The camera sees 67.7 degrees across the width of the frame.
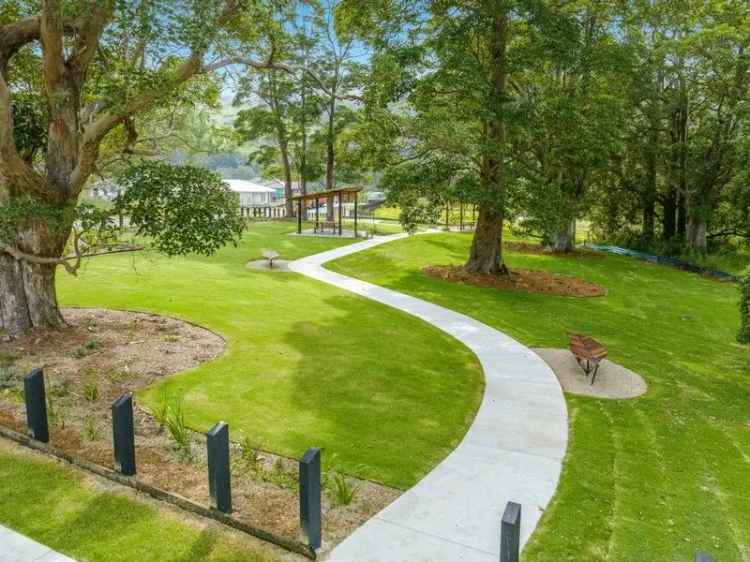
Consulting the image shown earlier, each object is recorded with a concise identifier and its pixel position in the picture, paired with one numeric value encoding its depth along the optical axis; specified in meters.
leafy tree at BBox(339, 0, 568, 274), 15.72
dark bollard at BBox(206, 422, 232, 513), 5.13
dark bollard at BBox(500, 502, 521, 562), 3.78
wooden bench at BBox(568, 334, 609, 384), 9.80
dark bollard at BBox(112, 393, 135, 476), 5.75
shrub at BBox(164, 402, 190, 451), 6.65
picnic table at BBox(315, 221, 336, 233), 31.58
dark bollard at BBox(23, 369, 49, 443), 6.48
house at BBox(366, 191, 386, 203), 62.33
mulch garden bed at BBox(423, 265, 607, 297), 18.55
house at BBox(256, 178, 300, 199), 79.28
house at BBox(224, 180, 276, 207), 63.41
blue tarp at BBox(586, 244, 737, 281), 25.12
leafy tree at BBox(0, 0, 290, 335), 8.23
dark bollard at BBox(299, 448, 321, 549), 4.68
